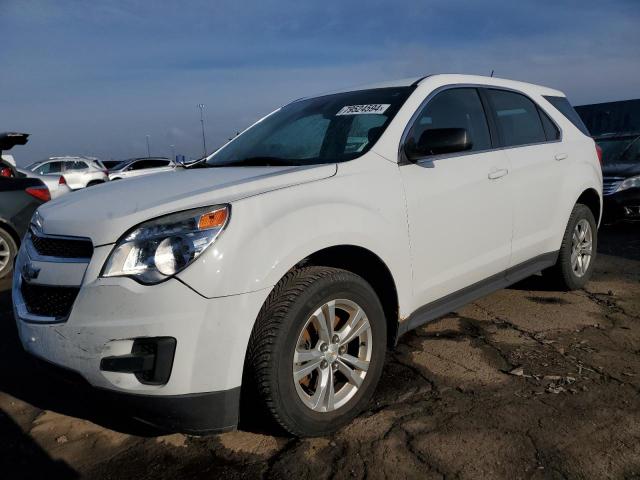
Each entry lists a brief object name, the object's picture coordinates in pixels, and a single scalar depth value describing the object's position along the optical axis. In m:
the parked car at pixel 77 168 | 19.92
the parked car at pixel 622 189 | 7.44
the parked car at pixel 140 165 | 21.19
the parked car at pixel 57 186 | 7.73
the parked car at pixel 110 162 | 33.55
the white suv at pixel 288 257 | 2.00
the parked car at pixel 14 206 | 5.93
